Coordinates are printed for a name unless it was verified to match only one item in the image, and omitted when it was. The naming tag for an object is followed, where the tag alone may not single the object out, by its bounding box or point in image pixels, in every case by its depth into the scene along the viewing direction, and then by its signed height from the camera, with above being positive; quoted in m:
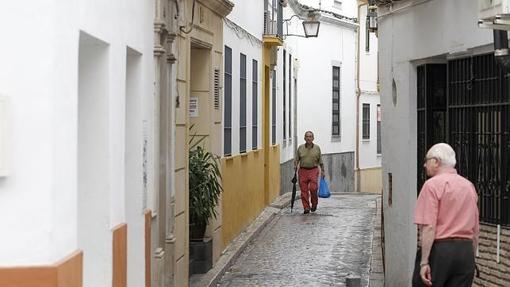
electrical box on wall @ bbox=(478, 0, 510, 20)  10.07 +0.85
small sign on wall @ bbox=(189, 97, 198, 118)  19.33 +0.25
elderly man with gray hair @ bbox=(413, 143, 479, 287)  11.07 -0.78
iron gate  12.13 -0.01
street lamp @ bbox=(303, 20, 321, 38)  33.98 +2.35
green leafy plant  18.33 -0.83
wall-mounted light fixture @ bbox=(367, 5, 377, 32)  22.42 +1.74
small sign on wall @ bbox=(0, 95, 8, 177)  7.65 -0.06
